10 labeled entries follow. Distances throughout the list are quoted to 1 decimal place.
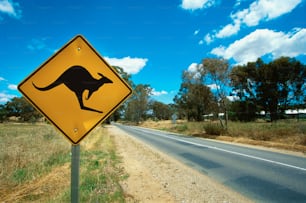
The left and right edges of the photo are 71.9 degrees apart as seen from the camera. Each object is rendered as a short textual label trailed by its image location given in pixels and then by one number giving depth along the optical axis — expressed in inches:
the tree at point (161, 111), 4266.7
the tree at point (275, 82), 1734.7
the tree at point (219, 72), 922.7
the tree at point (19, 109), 3486.7
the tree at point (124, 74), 2130.7
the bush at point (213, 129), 908.6
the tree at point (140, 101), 3024.9
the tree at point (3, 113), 3228.8
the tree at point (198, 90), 1096.7
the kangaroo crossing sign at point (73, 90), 76.6
